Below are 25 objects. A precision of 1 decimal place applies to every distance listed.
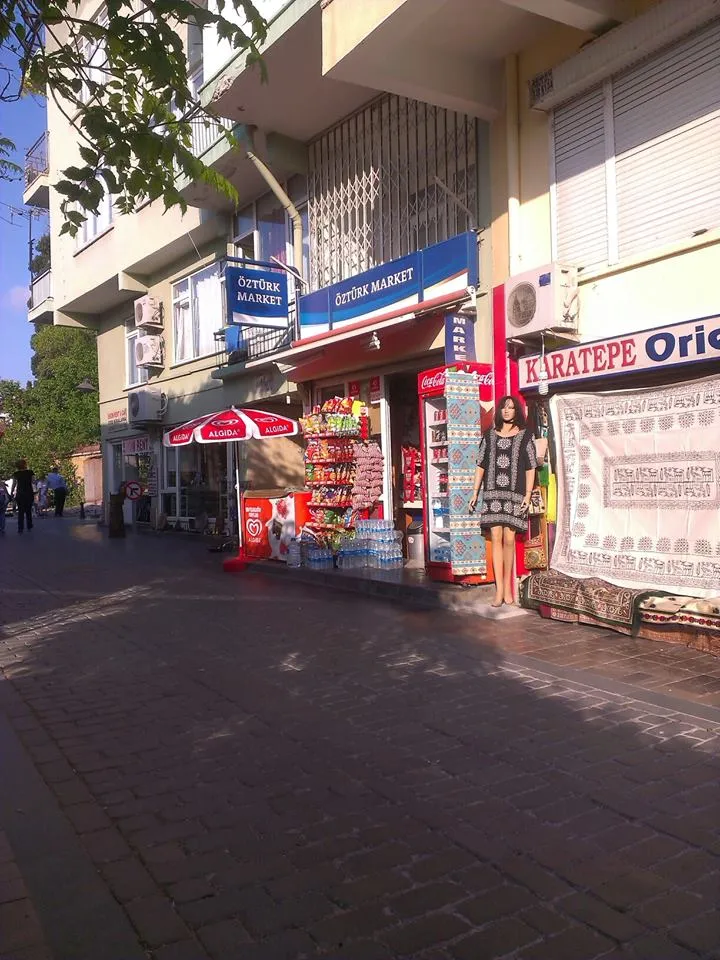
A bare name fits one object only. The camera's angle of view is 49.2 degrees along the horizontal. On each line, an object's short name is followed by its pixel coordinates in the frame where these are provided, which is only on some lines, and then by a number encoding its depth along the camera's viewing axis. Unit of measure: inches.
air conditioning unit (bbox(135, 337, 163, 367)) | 741.3
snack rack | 464.1
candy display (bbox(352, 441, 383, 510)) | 457.7
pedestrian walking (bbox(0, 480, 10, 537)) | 779.1
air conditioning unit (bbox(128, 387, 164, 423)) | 748.0
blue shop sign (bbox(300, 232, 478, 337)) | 378.6
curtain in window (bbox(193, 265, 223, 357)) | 660.7
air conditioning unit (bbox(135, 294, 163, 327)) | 735.7
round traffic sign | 783.1
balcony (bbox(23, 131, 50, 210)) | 882.1
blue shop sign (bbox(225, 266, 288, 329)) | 496.7
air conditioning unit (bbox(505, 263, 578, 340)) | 312.0
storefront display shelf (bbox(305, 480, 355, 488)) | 471.5
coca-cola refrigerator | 347.3
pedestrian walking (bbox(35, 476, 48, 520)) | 1266.5
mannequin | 307.7
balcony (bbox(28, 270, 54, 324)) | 904.3
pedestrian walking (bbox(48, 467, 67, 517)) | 1043.4
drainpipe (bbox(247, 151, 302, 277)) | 509.0
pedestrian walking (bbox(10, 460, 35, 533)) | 821.2
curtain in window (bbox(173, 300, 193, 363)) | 711.7
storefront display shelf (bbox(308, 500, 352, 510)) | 467.6
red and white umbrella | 473.4
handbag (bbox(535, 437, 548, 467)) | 315.9
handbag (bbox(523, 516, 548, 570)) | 318.7
